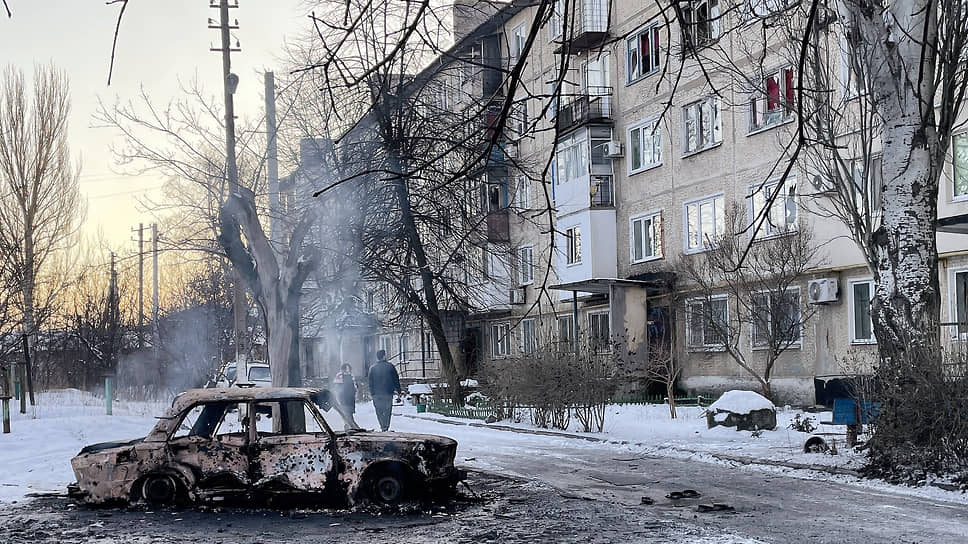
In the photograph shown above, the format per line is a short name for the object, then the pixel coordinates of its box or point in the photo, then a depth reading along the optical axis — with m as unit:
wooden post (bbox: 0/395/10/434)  22.03
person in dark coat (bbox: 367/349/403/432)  21.83
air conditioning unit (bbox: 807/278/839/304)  27.83
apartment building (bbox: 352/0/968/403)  27.77
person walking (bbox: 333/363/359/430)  25.83
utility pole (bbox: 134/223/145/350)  48.19
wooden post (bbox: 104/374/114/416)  28.58
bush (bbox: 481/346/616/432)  22.55
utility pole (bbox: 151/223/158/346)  50.66
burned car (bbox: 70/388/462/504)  11.83
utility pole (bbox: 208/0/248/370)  24.55
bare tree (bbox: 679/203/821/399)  28.19
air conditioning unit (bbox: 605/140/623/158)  37.53
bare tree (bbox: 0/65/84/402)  38.56
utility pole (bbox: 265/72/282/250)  22.11
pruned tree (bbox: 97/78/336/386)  20.68
